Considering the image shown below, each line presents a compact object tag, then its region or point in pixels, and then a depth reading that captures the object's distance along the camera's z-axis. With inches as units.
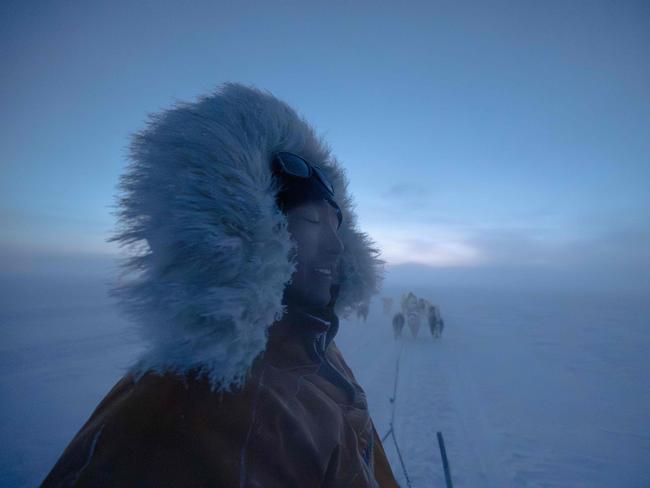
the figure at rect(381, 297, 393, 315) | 673.0
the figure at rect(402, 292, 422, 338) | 418.7
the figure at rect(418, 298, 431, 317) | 482.1
